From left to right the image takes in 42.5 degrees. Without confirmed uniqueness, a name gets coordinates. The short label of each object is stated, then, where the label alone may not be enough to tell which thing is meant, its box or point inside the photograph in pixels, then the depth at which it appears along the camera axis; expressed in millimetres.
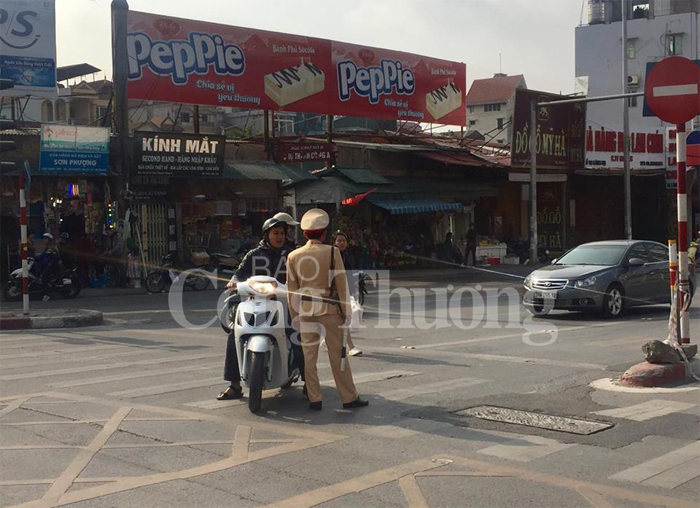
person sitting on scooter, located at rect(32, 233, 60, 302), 22000
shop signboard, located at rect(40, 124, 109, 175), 24172
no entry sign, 9750
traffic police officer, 8242
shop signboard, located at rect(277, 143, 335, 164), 29953
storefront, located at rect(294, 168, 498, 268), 31500
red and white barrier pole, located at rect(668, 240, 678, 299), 9938
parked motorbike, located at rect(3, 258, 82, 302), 21703
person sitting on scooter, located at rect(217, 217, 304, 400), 8773
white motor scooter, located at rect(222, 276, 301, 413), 8102
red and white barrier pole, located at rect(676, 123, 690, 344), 9766
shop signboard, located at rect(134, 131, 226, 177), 26125
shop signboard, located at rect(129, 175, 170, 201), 27156
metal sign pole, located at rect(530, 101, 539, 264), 34781
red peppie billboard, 27441
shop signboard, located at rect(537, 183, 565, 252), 42406
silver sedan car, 16281
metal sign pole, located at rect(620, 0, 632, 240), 37281
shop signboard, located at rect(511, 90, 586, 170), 36031
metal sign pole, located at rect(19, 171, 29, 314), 16391
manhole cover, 7461
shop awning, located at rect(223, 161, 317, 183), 28984
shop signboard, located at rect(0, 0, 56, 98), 24594
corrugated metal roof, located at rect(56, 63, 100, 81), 39000
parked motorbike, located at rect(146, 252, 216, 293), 24609
